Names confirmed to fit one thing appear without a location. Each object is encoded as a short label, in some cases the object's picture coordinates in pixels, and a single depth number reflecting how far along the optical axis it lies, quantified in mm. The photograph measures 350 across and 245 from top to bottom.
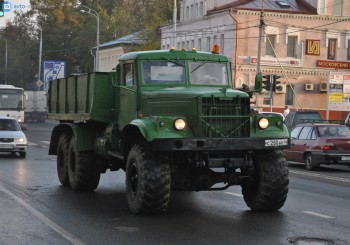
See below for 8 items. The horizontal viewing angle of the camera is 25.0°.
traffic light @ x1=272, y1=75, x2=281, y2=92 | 40544
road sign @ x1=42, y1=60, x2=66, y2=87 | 66625
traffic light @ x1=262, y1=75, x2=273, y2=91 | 40812
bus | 49344
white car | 27125
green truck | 11844
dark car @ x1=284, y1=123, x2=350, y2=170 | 24000
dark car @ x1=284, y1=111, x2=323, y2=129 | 37319
